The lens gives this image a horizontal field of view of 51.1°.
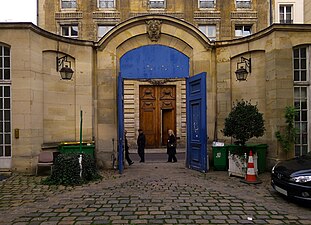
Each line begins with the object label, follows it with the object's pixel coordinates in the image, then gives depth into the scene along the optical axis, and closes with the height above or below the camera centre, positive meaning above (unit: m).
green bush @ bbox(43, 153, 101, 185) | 8.92 -1.46
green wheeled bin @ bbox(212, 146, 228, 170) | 11.03 -1.32
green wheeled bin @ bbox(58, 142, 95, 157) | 10.76 -0.96
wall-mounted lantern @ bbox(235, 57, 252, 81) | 10.82 +1.69
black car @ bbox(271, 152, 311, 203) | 6.54 -1.29
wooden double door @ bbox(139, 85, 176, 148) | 22.69 +0.79
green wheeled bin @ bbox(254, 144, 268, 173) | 10.20 -1.20
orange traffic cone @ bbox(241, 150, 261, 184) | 8.94 -1.55
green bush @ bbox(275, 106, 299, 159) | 9.86 -0.47
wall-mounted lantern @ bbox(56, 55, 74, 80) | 10.58 +1.74
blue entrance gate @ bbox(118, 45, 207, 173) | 11.85 +2.03
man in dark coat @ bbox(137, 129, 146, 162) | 14.79 -1.22
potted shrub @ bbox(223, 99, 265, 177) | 9.36 -0.29
